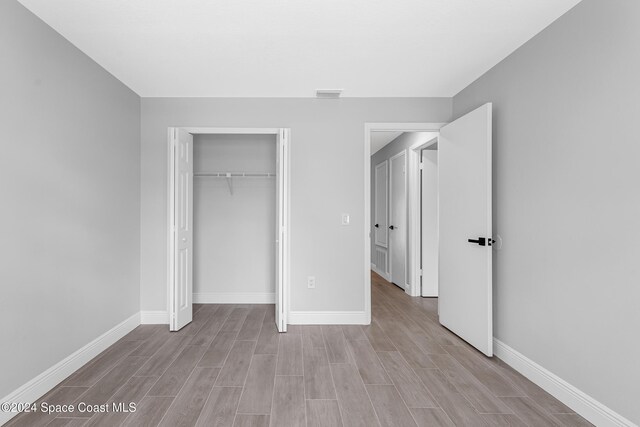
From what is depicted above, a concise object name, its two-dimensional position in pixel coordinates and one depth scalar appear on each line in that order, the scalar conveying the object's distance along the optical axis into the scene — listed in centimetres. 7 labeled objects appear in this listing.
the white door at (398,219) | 526
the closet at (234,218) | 438
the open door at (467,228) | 280
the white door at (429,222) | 494
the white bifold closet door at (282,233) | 340
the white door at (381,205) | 625
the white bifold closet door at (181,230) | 341
